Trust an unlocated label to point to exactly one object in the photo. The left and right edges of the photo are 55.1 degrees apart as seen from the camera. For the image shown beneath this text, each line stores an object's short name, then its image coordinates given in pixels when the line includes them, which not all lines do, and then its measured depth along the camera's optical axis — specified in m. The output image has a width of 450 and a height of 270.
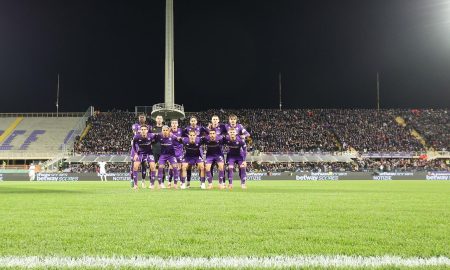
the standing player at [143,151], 16.58
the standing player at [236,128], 16.23
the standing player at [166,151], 16.84
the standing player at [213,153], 16.33
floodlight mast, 46.88
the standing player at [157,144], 17.56
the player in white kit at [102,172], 33.08
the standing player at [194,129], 16.78
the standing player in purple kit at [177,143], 17.38
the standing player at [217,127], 16.34
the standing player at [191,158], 16.89
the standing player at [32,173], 34.71
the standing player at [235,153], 16.38
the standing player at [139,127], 16.58
